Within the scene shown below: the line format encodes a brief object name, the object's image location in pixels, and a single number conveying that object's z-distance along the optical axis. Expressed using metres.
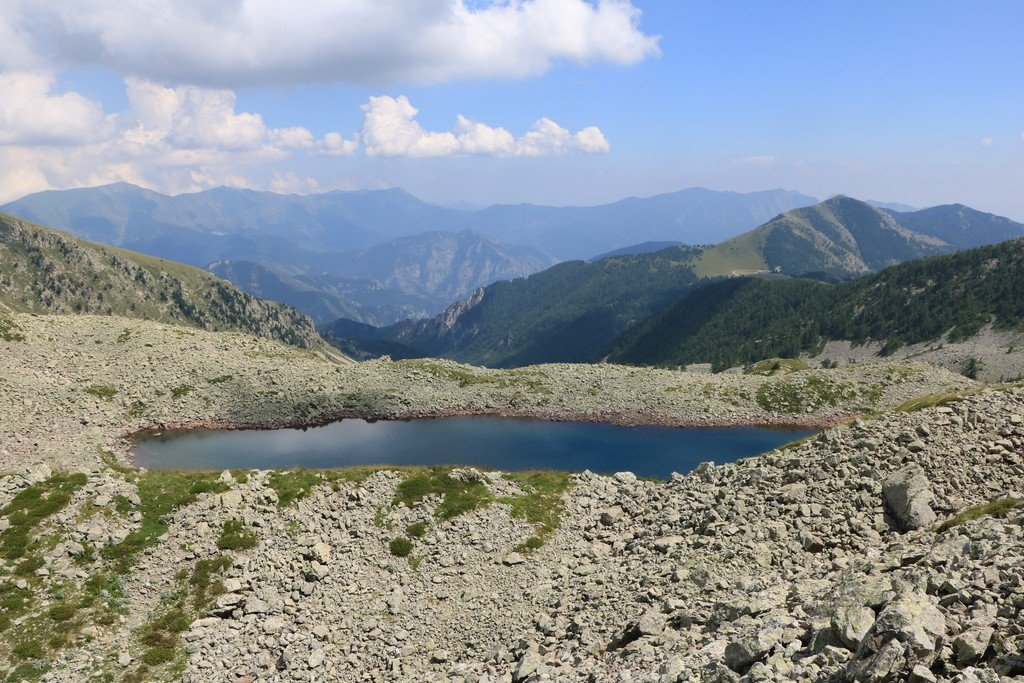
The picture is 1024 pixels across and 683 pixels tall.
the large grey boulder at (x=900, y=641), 14.46
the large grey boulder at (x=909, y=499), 29.83
